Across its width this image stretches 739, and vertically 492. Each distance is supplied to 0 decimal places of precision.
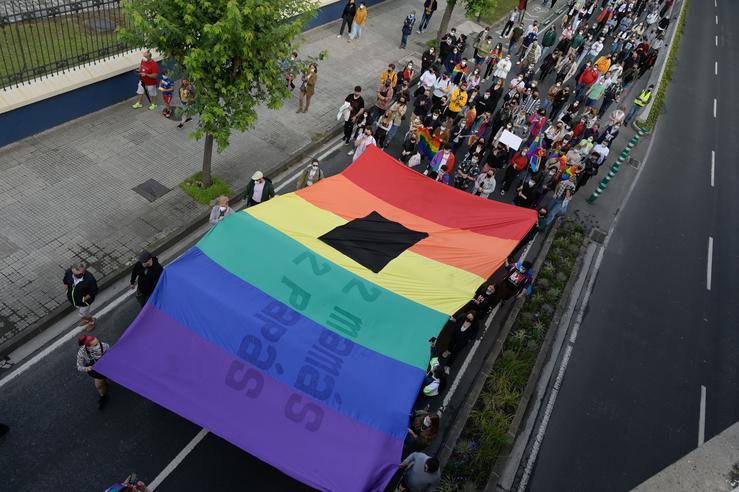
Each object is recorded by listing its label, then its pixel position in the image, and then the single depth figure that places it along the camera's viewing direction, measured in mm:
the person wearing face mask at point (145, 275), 8570
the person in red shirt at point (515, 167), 14492
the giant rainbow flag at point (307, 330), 6977
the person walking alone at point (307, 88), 14992
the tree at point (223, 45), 9508
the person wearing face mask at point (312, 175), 11773
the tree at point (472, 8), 20031
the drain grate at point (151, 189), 11930
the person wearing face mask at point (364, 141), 13297
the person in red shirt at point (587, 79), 19750
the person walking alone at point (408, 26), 20312
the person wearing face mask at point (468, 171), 13555
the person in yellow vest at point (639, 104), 19812
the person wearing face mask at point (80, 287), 8383
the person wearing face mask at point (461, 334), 9312
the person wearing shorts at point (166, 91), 13734
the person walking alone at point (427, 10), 22156
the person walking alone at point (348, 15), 19812
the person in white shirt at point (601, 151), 15144
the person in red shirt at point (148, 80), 13312
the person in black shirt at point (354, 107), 14609
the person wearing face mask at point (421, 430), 7684
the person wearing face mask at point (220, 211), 10195
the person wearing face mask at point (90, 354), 7320
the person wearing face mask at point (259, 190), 10844
